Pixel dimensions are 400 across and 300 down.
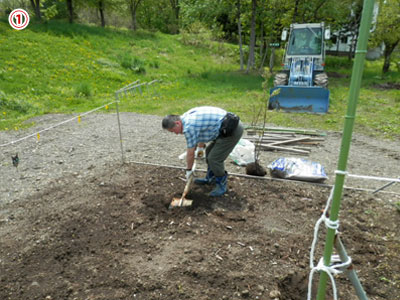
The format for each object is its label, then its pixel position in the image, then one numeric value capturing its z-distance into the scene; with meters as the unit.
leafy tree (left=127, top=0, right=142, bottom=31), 24.52
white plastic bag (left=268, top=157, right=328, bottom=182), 4.59
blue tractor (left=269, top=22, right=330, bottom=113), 11.07
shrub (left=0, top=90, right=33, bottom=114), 9.54
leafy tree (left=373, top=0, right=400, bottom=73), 15.27
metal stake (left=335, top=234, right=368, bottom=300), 1.81
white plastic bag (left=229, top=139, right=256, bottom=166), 5.46
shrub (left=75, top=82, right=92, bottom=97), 11.38
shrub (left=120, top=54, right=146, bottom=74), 15.34
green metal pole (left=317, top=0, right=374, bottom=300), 1.47
